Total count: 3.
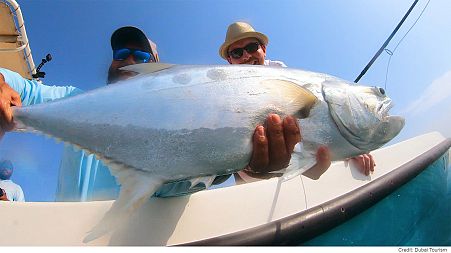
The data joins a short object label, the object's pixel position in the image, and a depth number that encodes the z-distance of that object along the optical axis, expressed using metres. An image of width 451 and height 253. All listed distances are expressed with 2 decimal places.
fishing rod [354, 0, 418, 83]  3.44
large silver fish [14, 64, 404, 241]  0.94
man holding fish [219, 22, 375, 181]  1.04
